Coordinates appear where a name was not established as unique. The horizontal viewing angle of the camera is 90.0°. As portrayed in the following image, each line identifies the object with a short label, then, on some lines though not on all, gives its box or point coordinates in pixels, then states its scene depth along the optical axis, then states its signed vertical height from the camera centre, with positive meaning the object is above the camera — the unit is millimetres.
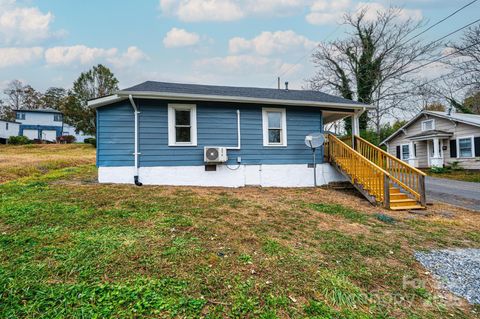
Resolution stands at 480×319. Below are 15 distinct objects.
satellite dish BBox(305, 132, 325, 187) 8391 +799
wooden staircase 6566 -440
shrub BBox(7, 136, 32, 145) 26219 +3040
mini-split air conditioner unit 7609 +333
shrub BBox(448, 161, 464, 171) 15648 -372
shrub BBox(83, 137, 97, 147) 27131 +3024
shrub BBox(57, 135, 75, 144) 30627 +3589
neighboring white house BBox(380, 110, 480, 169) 15406 +1511
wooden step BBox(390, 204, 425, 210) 6387 -1237
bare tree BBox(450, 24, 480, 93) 18359 +7840
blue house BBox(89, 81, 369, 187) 7316 +979
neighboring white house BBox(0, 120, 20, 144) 28966 +4924
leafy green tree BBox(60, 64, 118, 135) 27969 +8707
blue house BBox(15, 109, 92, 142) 32719 +6108
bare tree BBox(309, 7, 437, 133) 20625 +9098
